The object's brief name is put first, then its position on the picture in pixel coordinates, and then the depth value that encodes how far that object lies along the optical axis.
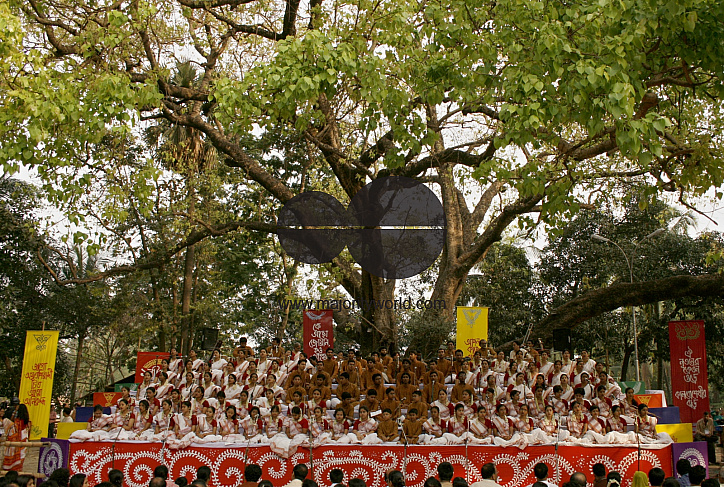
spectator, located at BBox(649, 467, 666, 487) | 5.58
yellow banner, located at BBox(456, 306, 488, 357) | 14.26
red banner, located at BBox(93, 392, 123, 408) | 12.66
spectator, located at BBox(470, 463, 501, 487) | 5.85
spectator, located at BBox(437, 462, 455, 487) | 6.22
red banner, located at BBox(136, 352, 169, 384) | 15.05
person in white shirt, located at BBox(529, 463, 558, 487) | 6.49
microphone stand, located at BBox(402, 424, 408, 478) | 8.86
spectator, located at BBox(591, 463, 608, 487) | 6.84
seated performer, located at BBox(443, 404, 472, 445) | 9.75
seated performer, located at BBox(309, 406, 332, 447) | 9.29
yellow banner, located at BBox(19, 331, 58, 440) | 13.33
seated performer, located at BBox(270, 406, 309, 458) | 9.03
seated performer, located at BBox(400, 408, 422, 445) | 9.84
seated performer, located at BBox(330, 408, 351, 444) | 9.80
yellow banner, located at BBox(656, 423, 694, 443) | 9.58
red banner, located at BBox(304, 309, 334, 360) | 14.71
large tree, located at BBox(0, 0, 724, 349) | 7.11
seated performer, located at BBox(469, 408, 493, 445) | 9.78
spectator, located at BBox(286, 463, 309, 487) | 6.27
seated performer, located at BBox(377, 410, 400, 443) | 9.74
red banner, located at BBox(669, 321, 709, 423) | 13.45
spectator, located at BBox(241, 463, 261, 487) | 6.43
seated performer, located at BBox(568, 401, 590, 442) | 9.48
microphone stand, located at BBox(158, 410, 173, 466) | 9.30
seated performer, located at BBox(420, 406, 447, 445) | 9.61
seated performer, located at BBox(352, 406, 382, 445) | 9.69
